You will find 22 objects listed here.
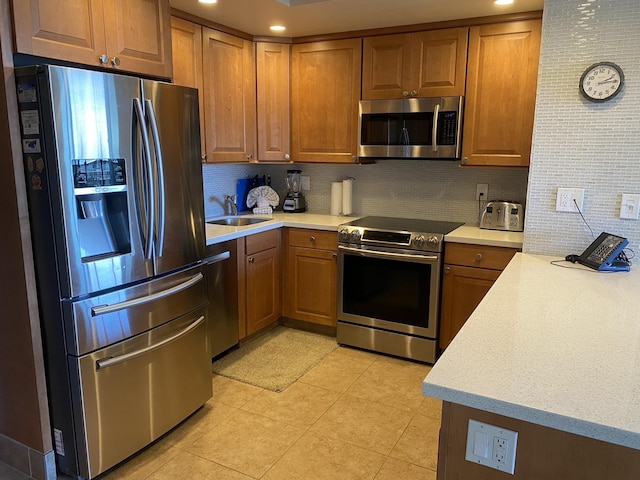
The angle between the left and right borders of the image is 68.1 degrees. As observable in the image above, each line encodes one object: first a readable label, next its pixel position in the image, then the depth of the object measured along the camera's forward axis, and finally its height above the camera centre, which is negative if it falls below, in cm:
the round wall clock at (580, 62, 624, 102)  210 +33
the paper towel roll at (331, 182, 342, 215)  374 -34
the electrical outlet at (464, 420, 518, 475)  108 -66
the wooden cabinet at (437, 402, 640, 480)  100 -65
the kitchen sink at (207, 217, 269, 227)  356 -50
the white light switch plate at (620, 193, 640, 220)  214 -22
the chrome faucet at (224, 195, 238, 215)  374 -38
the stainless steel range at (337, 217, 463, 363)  304 -86
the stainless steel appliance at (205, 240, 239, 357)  290 -88
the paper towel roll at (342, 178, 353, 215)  372 -31
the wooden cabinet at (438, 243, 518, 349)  288 -75
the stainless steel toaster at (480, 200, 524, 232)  310 -39
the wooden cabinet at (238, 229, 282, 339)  321 -89
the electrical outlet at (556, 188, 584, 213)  225 -20
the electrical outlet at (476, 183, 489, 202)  337 -25
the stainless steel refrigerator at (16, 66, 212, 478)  175 -38
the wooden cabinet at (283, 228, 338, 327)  341 -88
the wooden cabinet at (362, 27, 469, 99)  303 +59
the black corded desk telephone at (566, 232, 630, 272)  205 -43
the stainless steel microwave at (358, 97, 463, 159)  308 +18
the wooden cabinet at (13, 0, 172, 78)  175 +49
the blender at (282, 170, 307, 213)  392 -34
